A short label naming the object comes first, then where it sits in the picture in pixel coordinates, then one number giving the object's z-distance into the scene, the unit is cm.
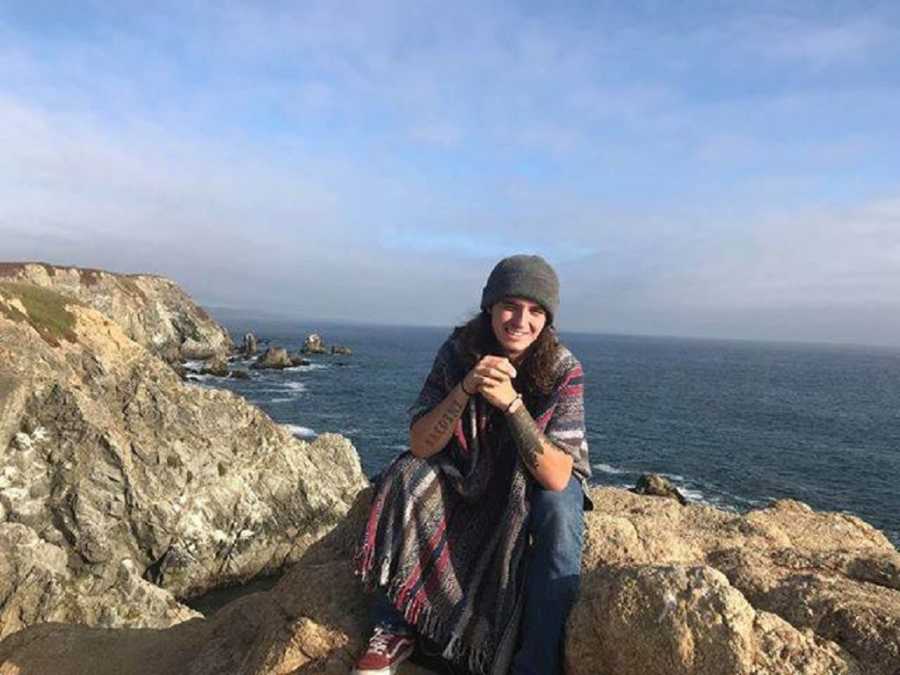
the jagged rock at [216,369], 8950
